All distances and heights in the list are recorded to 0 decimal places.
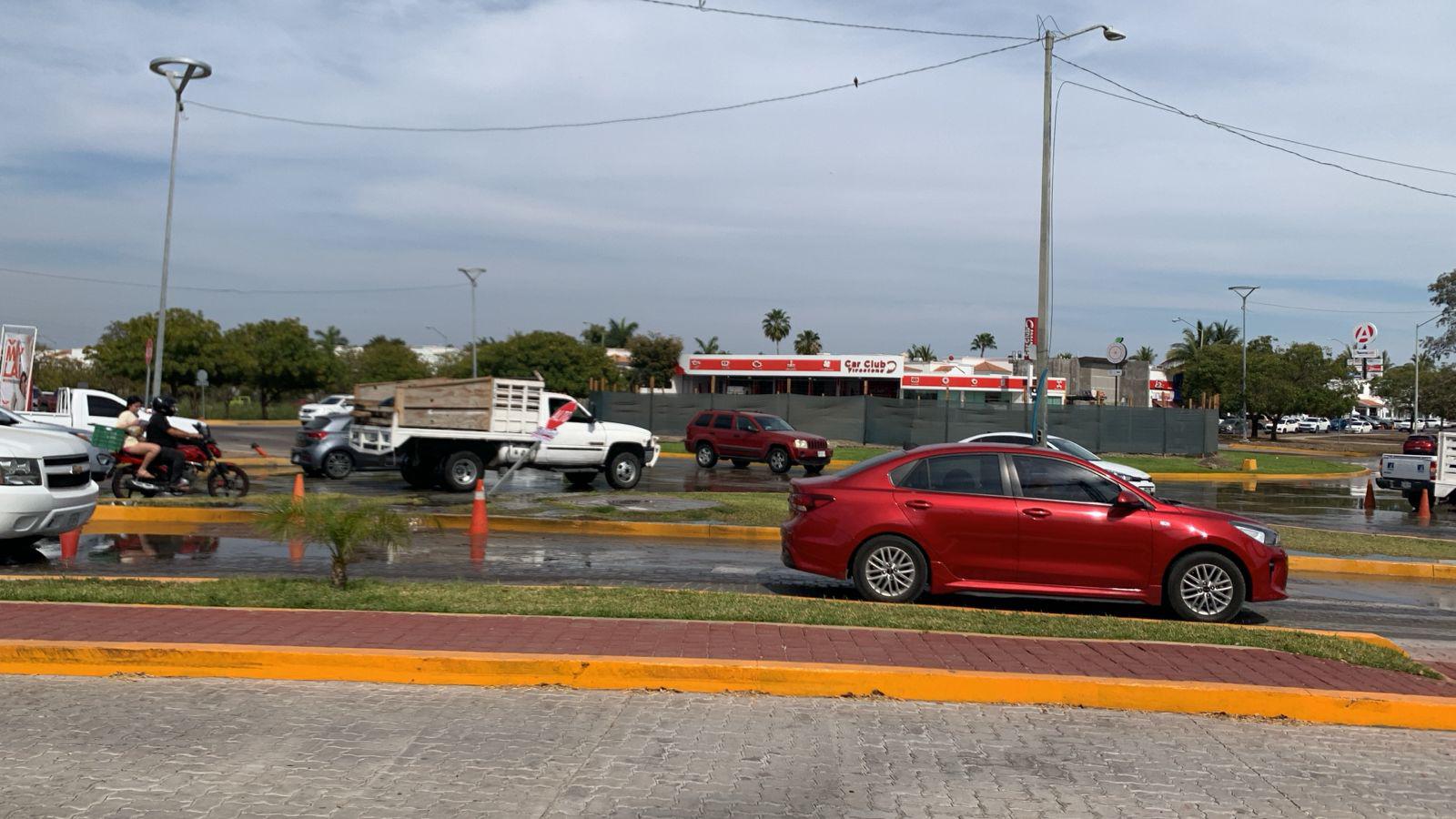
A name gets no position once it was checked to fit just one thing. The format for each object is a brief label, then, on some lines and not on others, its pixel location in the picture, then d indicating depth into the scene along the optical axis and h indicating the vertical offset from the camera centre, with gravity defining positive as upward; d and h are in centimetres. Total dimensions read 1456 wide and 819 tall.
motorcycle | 1720 -126
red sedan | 998 -101
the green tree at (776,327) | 11981 +887
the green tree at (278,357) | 6869 +240
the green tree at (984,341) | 14175 +955
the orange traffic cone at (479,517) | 1523 -150
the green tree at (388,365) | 7769 +238
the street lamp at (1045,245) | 2202 +341
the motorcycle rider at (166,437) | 1719 -65
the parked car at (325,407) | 4362 -33
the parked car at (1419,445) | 3837 -35
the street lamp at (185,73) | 2750 +767
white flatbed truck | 2069 -48
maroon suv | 2972 -78
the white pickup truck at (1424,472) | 2478 -82
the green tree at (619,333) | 13025 +840
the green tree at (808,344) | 11894 +723
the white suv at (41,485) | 1085 -92
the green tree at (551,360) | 7531 +297
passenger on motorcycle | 1703 -74
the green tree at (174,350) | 6388 +235
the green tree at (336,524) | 903 -98
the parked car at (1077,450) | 2141 -56
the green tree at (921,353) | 12131 +680
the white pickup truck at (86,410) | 2289 -41
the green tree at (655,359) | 9638 +415
